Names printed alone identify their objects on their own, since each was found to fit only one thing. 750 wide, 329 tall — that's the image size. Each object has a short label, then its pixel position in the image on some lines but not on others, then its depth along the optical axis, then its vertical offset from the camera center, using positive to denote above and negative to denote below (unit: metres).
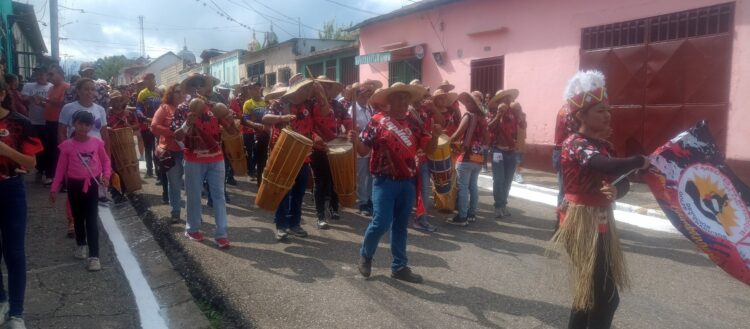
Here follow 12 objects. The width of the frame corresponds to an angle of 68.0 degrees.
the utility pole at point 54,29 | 23.28 +4.07
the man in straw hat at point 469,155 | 6.79 -0.35
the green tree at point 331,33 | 54.72 +9.37
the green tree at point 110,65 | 72.81 +8.53
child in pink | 5.11 -0.46
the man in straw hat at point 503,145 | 7.49 -0.24
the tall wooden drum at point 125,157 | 7.63 -0.43
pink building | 8.88 +1.42
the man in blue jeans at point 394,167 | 4.77 -0.35
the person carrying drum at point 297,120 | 6.07 +0.07
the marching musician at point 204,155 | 5.81 -0.31
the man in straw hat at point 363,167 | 7.84 -0.57
